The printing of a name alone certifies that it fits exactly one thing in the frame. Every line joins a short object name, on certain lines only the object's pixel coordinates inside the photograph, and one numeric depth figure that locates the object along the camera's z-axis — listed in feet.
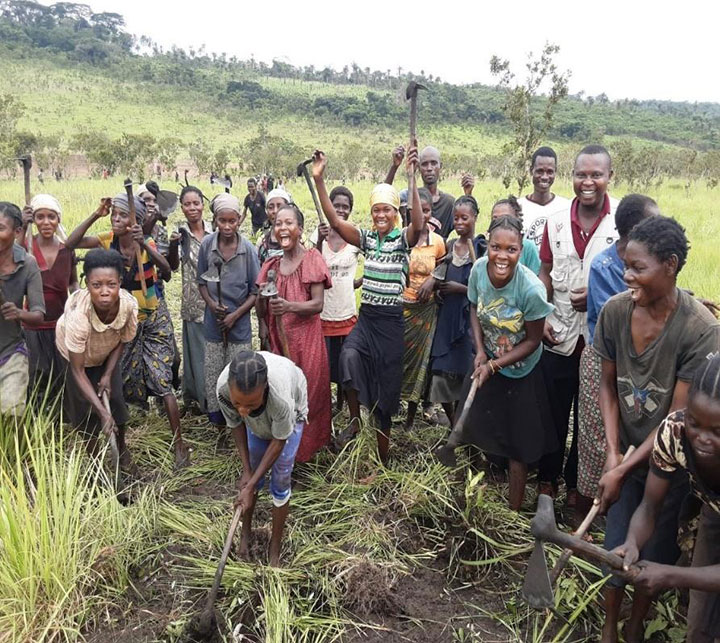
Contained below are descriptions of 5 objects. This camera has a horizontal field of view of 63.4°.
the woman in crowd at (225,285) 12.43
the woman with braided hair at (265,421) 8.06
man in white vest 10.35
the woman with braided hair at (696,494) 5.49
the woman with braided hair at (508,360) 9.52
